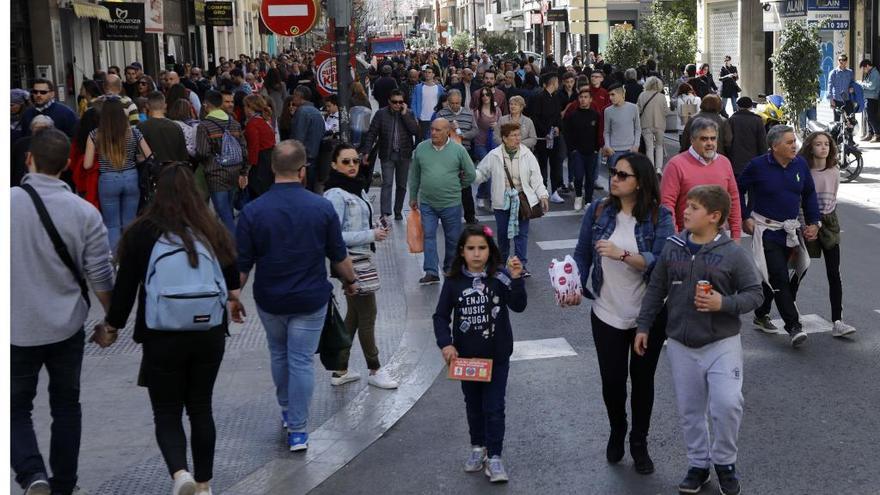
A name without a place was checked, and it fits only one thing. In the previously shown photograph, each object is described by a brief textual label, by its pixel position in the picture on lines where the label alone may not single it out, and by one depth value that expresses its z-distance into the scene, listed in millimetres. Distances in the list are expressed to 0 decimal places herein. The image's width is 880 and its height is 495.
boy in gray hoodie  5848
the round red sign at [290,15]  11555
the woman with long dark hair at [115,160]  10836
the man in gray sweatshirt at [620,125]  15016
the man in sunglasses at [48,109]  12383
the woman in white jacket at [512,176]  11477
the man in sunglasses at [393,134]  14492
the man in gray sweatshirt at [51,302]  5684
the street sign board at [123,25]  27250
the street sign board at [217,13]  43488
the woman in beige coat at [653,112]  16781
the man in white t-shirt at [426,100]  21797
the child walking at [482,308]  6184
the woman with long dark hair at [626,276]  6273
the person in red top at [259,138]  13531
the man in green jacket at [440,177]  11250
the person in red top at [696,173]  8398
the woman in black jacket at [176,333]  5625
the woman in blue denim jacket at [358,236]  7691
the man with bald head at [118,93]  13250
